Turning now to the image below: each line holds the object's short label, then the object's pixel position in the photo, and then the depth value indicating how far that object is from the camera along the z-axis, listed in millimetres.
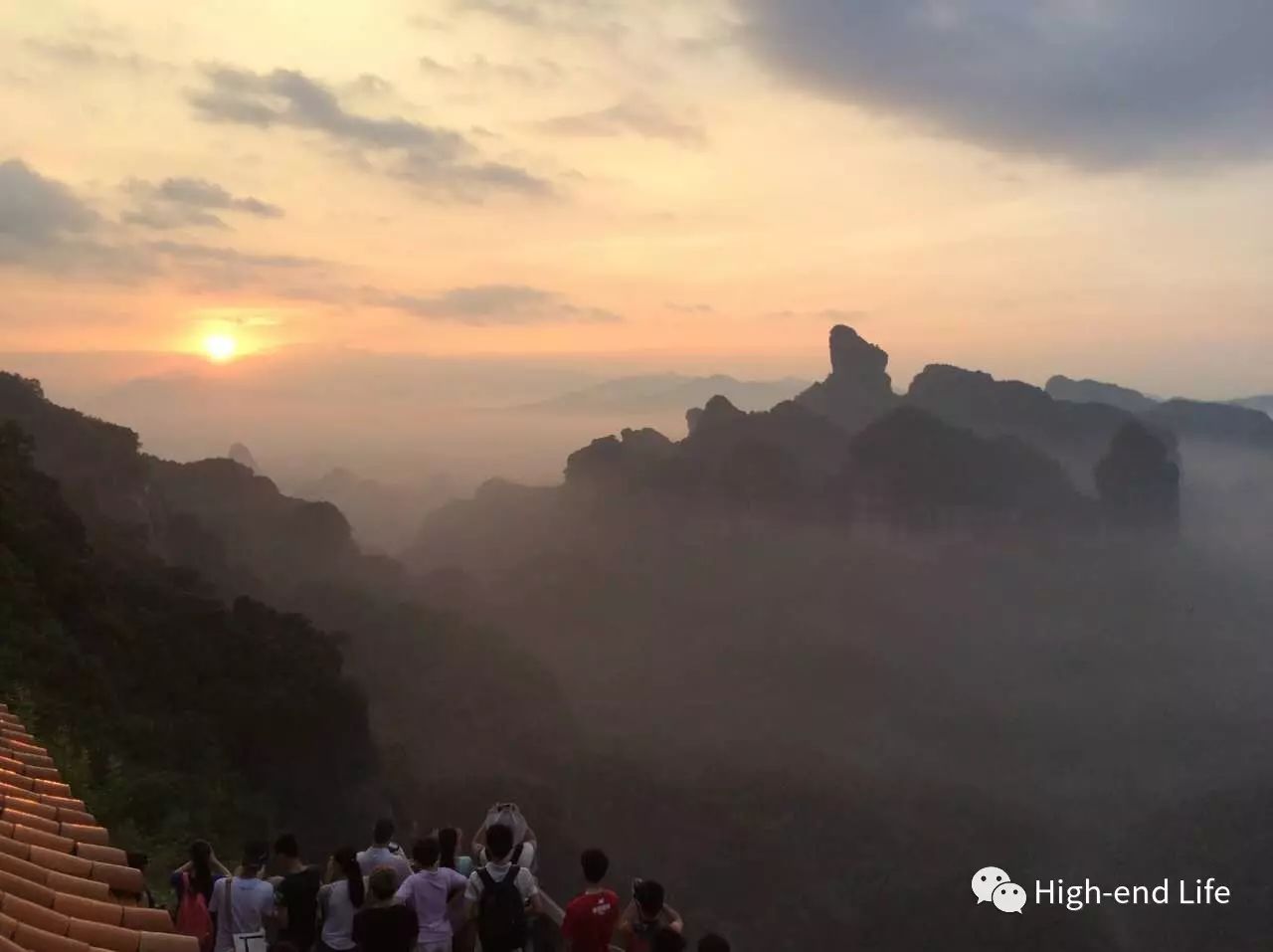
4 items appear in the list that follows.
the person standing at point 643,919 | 7879
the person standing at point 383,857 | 8953
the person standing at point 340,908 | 8555
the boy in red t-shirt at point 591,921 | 8062
